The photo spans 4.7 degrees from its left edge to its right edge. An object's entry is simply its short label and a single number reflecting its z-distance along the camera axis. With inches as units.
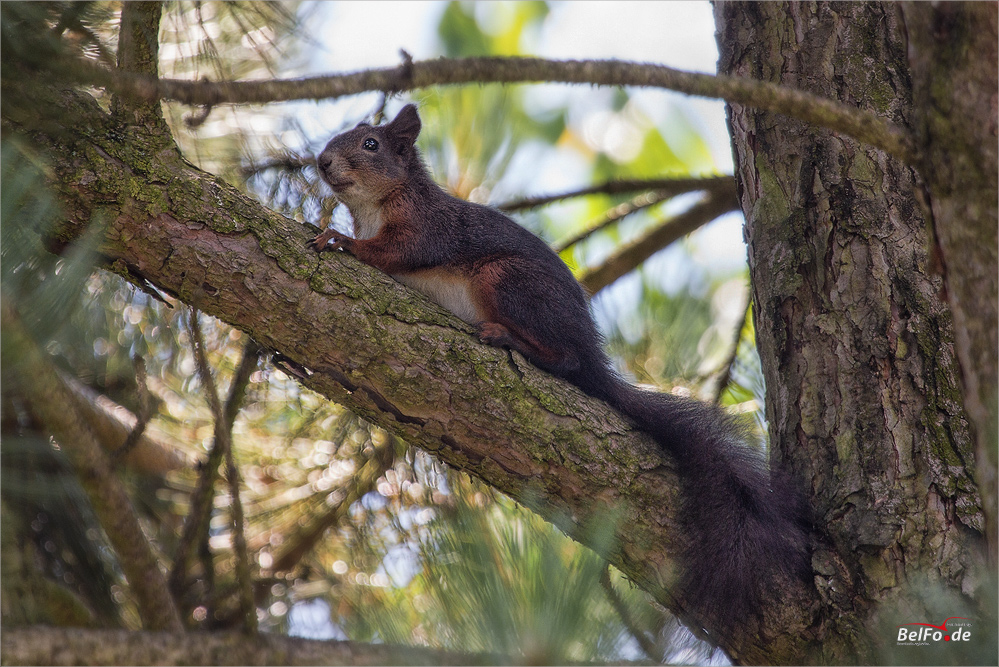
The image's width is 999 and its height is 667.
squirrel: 219.7
